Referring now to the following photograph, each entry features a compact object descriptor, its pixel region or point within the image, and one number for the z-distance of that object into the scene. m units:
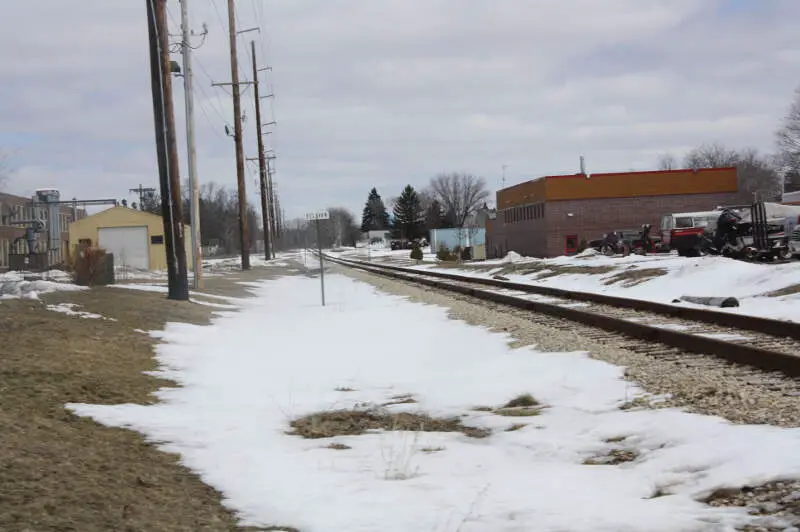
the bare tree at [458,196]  173.88
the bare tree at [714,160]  129.59
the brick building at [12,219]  81.69
